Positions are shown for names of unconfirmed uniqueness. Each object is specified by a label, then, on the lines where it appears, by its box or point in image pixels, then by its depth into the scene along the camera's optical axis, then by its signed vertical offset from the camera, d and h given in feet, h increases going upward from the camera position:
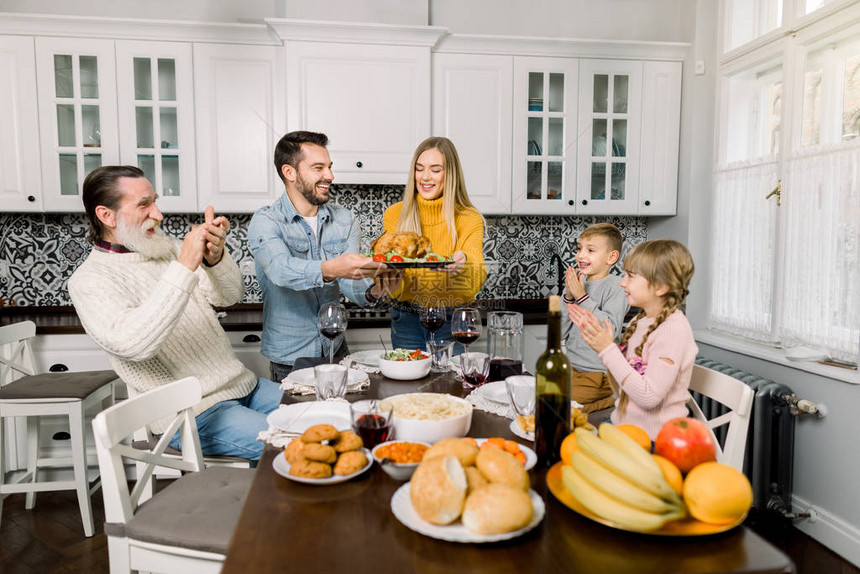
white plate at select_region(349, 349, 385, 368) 6.19 -1.22
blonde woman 7.77 +0.20
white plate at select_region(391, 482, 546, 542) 2.52 -1.25
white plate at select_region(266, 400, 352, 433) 4.17 -1.26
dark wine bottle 3.39 -0.91
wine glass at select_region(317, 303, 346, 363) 5.55 -0.71
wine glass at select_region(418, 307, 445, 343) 5.73 -0.71
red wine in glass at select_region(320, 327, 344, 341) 5.58 -0.84
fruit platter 2.55 -1.08
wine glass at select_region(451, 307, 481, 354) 5.46 -0.75
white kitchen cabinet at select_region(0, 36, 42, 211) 9.97 +1.97
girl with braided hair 4.72 -0.82
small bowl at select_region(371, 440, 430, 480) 3.14 -1.21
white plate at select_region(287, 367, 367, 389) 5.32 -1.24
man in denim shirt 7.34 +0.02
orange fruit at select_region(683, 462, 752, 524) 2.57 -1.09
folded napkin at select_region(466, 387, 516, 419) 4.55 -1.29
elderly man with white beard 5.58 -0.63
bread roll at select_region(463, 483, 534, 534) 2.51 -1.15
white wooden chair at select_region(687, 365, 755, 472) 4.66 -1.34
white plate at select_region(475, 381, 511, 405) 4.84 -1.25
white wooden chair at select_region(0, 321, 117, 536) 8.04 -2.23
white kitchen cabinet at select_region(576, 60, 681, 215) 11.37 +2.13
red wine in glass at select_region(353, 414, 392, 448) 3.58 -1.13
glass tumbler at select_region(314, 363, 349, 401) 4.69 -1.10
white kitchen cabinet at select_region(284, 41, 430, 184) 10.35 +2.55
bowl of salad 5.57 -1.16
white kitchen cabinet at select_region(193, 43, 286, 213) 10.37 +2.16
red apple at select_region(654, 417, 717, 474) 2.85 -0.98
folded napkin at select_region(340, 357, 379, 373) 5.93 -1.26
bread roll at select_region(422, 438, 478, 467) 2.91 -1.04
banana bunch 2.54 -1.07
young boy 7.27 -0.71
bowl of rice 3.60 -1.08
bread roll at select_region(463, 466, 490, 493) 2.70 -1.09
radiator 8.07 -2.77
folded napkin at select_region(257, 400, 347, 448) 3.89 -1.31
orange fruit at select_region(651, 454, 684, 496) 2.72 -1.07
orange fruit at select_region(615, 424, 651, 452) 3.14 -1.03
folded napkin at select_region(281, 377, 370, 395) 5.11 -1.27
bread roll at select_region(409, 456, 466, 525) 2.56 -1.09
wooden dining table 2.43 -1.33
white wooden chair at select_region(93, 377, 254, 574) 4.24 -2.07
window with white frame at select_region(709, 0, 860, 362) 7.95 +0.84
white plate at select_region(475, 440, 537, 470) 3.35 -1.24
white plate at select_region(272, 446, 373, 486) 3.18 -1.28
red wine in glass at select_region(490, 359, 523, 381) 5.44 -1.14
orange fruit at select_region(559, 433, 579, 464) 3.11 -1.07
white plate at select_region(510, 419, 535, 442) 3.99 -1.29
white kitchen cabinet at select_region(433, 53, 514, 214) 10.87 +2.41
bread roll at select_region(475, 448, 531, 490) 2.72 -1.05
